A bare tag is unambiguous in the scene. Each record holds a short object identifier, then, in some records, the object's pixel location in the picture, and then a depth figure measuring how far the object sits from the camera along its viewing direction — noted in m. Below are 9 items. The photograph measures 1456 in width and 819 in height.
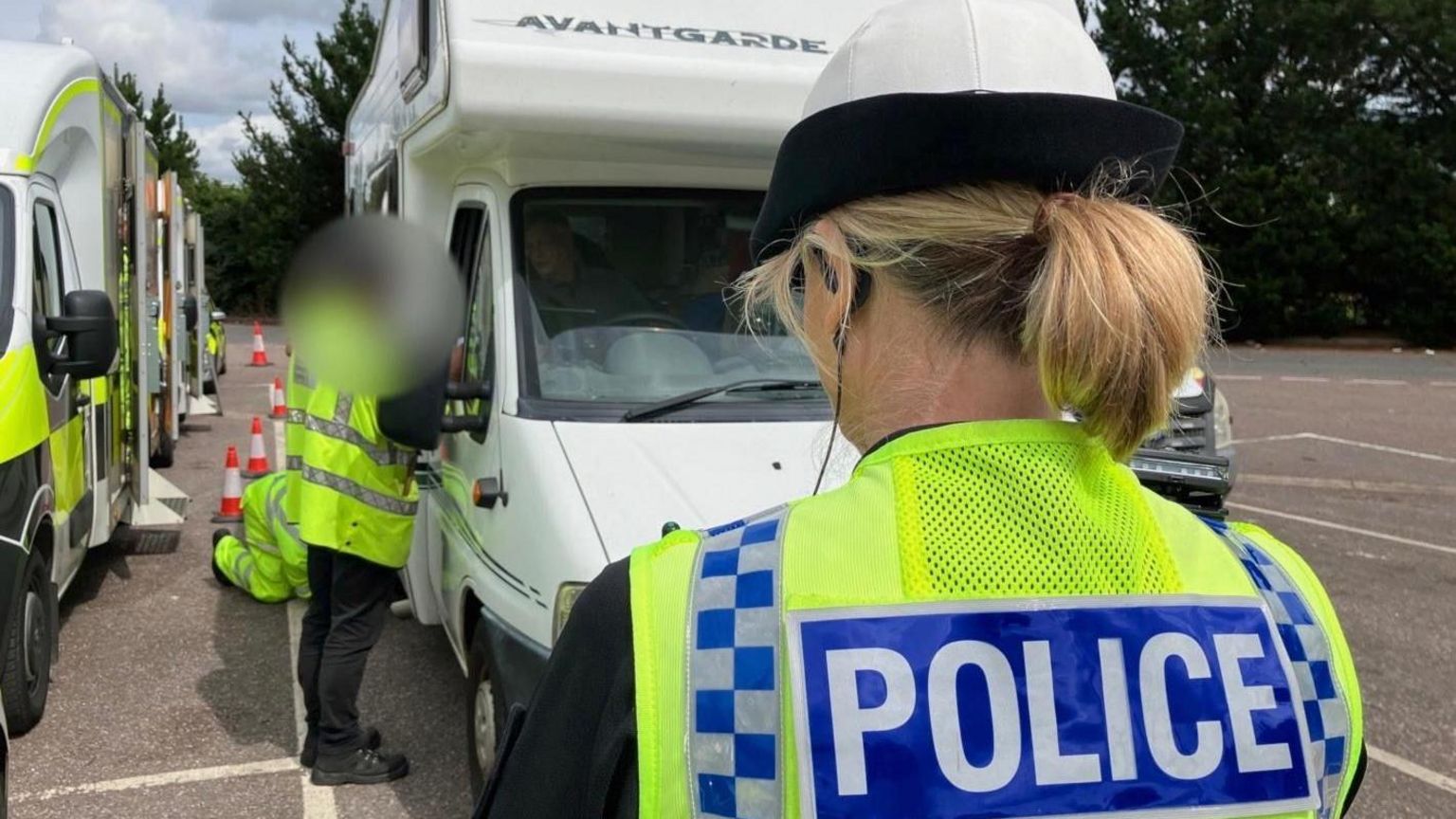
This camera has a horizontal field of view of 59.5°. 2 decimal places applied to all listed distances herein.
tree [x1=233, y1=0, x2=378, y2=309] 33.22
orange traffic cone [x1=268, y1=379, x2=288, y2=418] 14.00
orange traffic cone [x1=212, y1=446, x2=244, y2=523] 8.56
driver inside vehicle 4.15
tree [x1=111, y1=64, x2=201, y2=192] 40.62
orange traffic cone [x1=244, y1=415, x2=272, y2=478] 9.82
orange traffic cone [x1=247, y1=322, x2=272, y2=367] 21.27
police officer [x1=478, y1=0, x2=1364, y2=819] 1.02
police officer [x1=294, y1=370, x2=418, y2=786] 4.19
